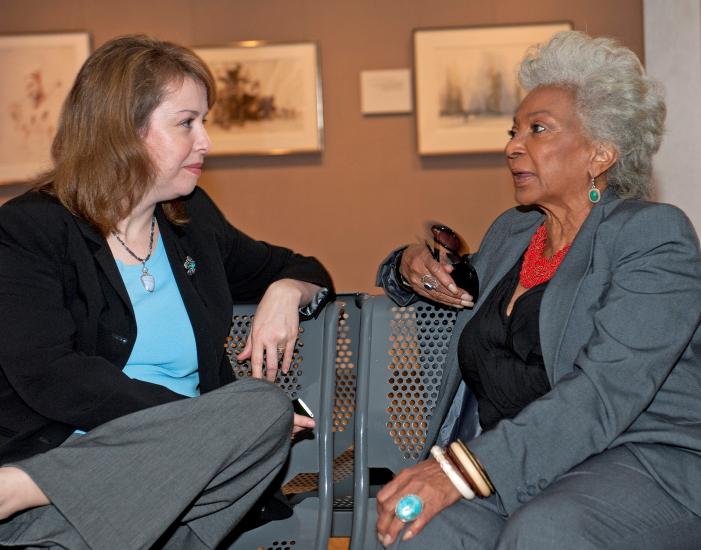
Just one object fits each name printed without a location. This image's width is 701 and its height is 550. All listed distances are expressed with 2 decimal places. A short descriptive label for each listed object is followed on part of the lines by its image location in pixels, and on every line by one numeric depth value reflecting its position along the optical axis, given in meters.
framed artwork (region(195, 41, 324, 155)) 6.89
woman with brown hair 1.91
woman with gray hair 2.00
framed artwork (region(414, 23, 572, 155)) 6.80
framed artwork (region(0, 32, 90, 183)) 7.00
